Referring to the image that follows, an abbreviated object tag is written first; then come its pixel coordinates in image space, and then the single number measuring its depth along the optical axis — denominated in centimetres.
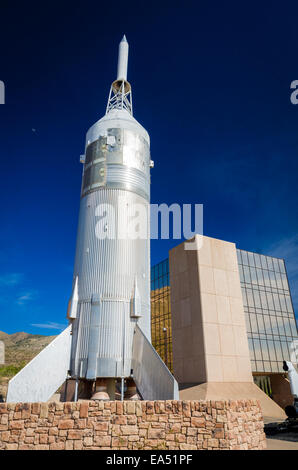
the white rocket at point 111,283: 1322
